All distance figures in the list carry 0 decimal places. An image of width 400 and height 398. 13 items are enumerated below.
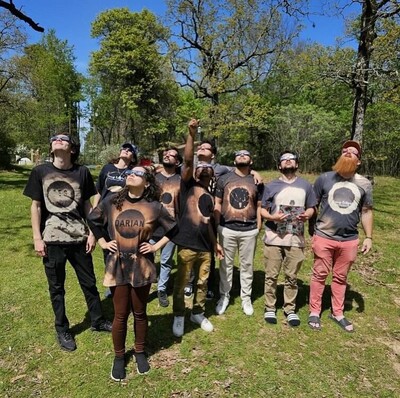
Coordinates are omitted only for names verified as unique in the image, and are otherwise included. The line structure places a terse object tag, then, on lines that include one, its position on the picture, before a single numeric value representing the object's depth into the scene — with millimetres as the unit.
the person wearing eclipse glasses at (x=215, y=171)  4051
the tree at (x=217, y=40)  19922
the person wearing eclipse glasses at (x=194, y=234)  3750
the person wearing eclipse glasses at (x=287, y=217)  4070
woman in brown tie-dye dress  3070
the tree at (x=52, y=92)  30266
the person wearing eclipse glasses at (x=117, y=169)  4223
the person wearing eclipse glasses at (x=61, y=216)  3379
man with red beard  4008
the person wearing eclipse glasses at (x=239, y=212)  4176
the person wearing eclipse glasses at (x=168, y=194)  4449
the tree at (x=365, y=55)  8594
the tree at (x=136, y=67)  26375
